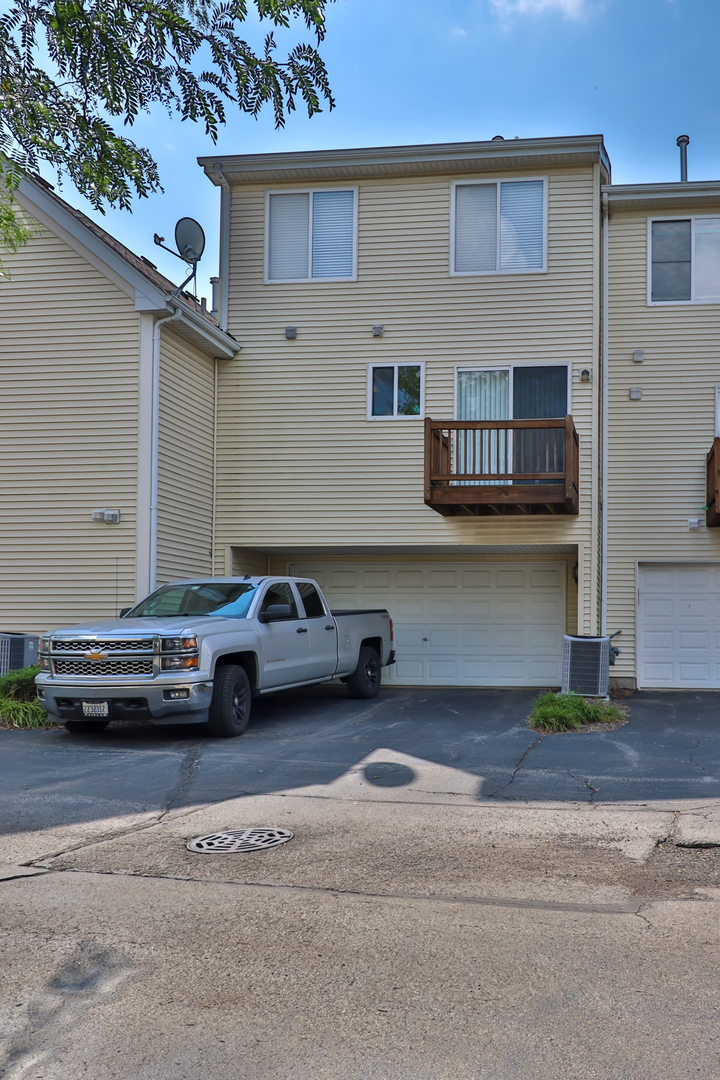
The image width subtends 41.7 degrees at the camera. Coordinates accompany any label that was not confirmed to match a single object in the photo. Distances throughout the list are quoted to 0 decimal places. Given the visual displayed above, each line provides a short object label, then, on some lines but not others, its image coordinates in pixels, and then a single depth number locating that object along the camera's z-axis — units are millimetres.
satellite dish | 15695
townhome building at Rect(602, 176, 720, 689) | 15211
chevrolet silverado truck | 9516
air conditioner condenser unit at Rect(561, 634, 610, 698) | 13102
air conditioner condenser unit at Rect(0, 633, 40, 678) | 12914
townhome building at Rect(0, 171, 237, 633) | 13430
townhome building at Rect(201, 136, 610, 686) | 14914
